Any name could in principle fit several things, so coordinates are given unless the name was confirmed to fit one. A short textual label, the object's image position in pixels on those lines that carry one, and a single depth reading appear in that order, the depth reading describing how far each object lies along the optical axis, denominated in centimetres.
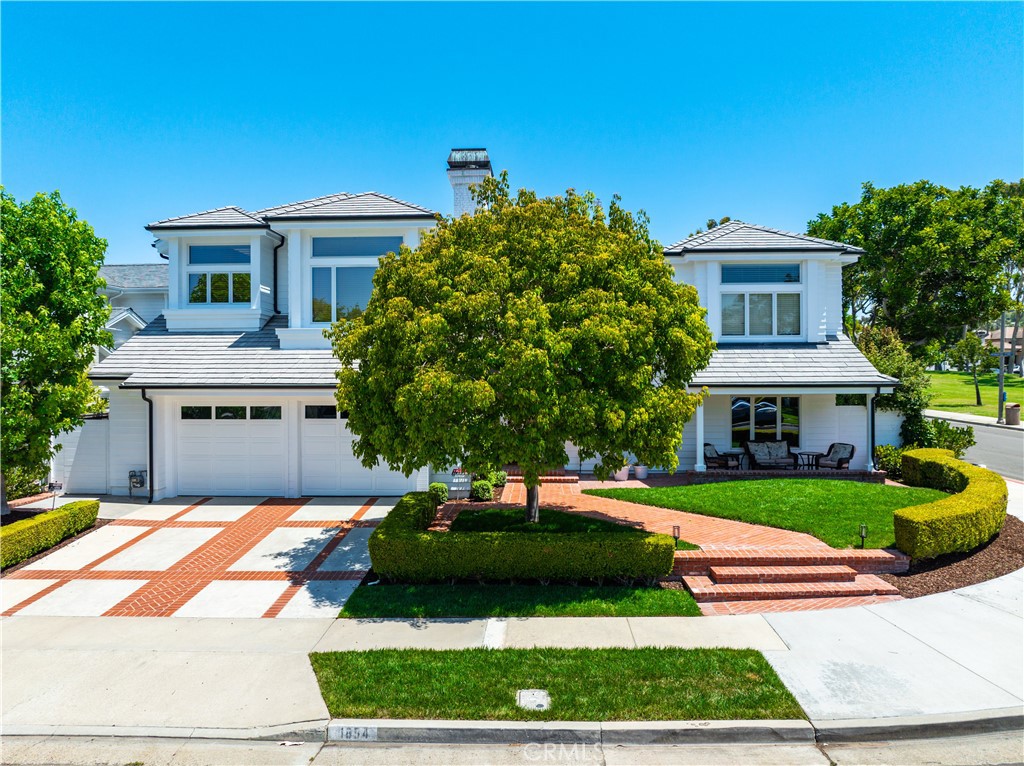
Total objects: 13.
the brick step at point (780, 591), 912
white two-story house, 1569
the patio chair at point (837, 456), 1691
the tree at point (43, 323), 1130
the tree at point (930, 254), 3344
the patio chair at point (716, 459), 1753
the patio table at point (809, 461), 1724
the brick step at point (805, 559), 986
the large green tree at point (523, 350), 912
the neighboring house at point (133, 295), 2033
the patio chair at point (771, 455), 1741
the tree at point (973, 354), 3884
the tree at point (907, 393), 1842
